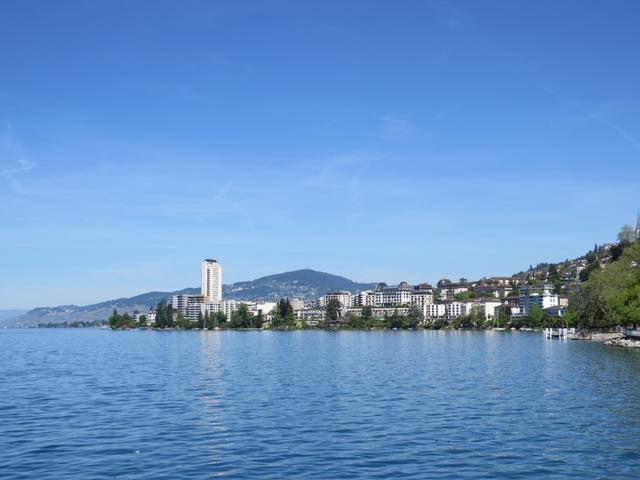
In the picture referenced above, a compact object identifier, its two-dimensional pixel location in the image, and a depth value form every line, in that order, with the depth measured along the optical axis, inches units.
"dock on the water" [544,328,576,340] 5825.8
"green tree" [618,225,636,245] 6476.4
